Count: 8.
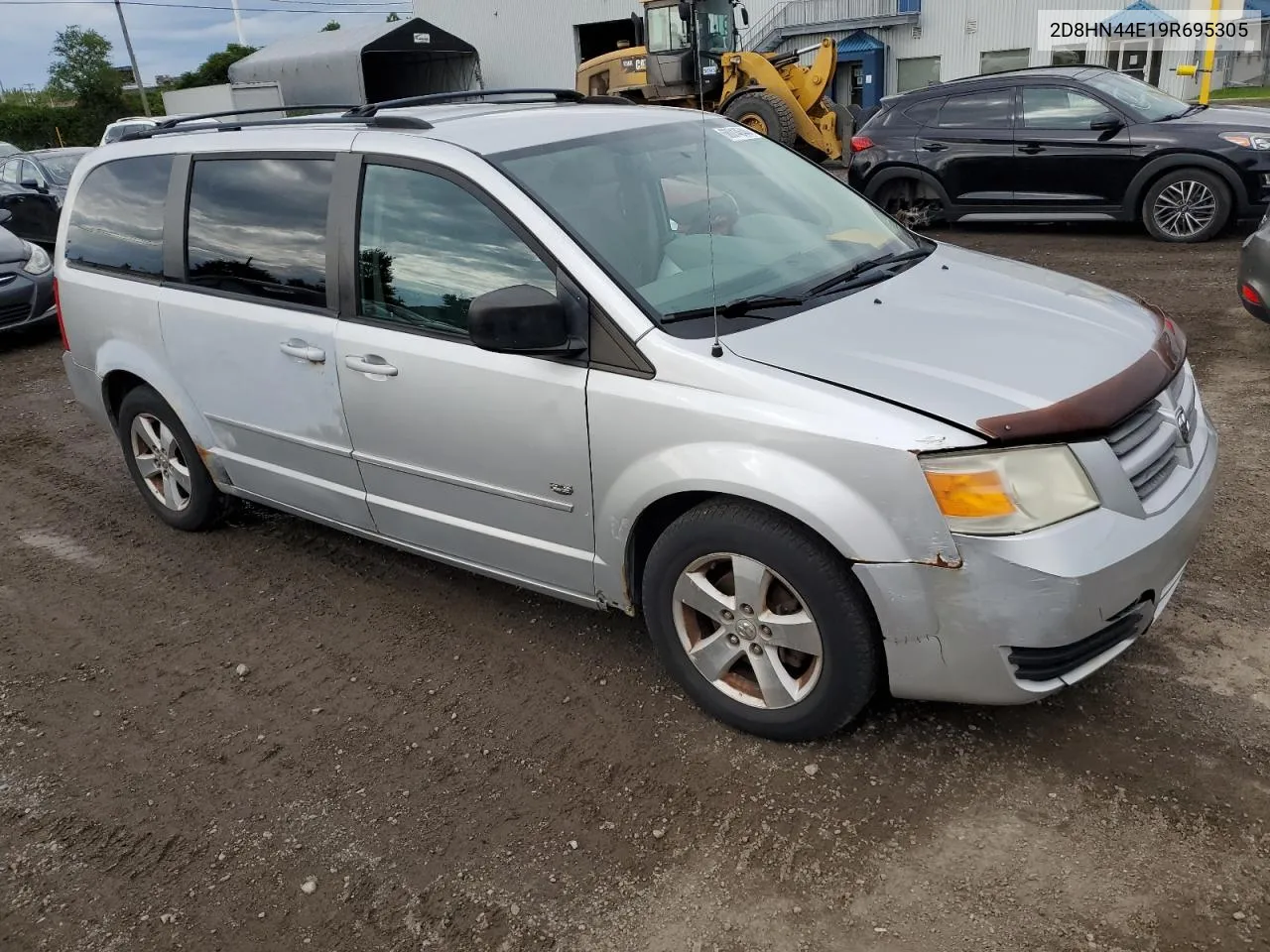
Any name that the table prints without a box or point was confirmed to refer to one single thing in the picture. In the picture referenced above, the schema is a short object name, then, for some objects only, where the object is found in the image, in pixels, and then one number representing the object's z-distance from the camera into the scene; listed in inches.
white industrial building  1144.8
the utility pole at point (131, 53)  1662.2
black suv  347.6
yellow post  668.1
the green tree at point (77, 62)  2185.9
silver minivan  101.2
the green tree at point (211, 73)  2178.9
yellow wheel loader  637.9
